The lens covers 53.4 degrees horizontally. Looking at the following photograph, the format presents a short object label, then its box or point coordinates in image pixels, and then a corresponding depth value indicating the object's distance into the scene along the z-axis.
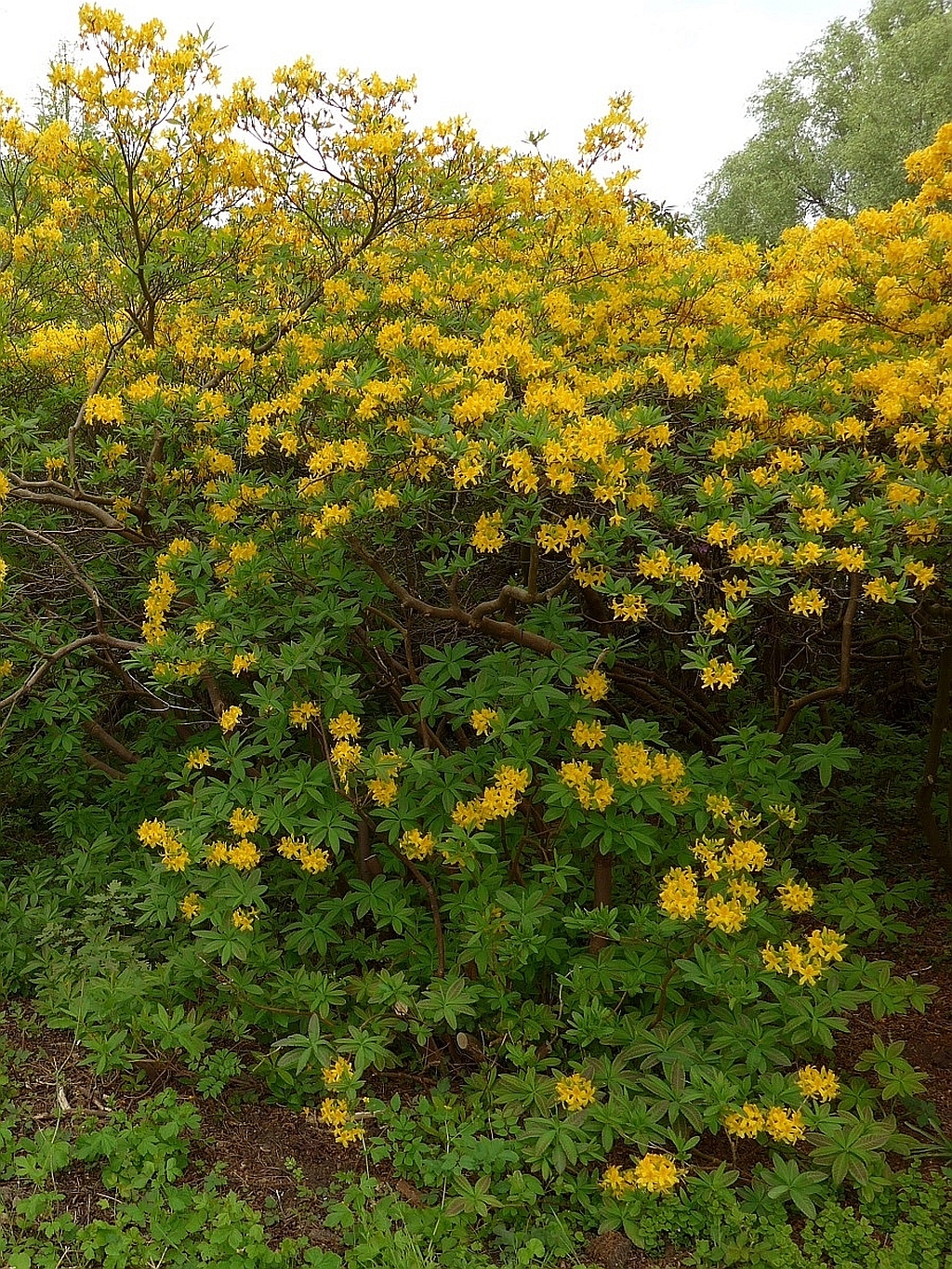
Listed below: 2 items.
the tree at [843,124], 16.53
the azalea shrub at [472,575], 2.44
